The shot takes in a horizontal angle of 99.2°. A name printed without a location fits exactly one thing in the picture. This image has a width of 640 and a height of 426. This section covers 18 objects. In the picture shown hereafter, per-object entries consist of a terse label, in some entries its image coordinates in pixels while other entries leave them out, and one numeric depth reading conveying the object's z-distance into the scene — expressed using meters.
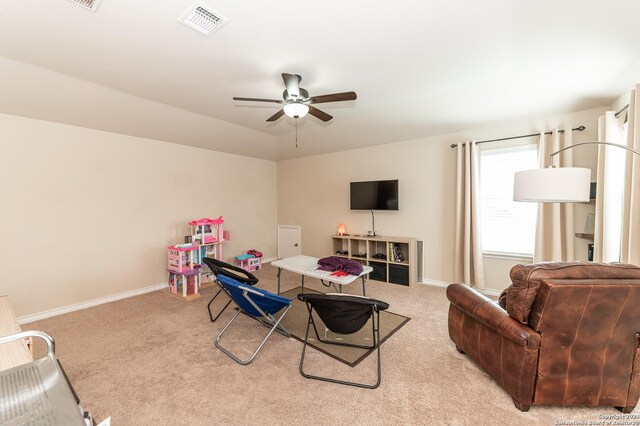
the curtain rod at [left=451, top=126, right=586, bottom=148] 3.36
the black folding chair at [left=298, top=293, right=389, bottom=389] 2.08
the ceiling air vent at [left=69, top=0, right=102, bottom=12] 1.79
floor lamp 2.09
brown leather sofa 1.63
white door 6.22
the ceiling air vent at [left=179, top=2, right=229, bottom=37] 1.87
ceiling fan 2.49
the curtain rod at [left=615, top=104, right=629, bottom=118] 2.62
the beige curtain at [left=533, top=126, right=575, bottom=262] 3.36
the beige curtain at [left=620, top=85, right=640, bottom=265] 2.18
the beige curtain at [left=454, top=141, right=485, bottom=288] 3.95
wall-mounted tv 4.68
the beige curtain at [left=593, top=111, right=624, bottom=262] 2.82
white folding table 3.07
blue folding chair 2.32
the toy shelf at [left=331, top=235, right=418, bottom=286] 4.39
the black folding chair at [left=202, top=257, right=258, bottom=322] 2.88
